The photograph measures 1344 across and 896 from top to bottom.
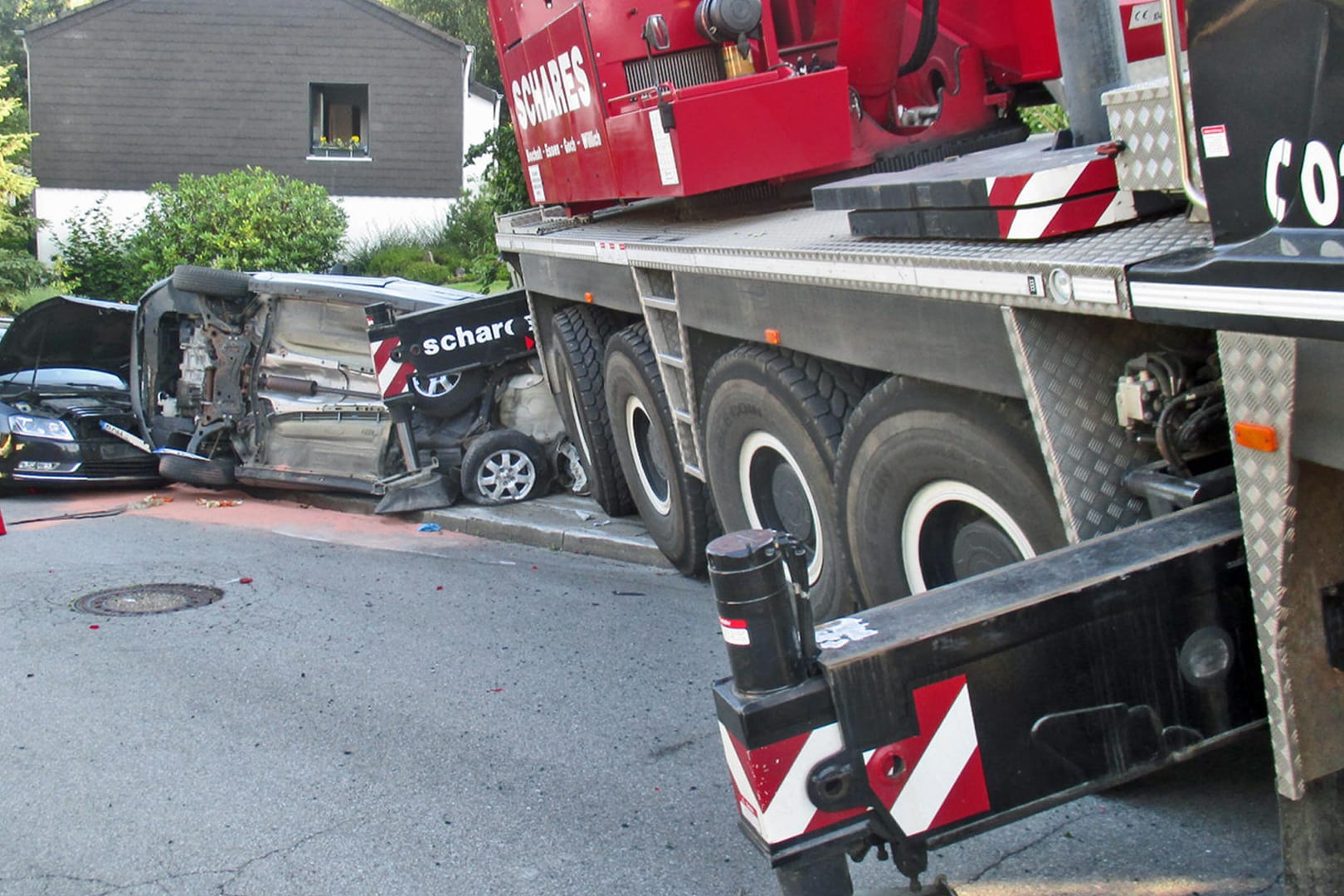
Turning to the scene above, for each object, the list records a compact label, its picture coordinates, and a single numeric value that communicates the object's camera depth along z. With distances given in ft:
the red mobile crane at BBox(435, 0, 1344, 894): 7.78
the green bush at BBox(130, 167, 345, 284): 78.33
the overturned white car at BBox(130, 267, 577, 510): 31.35
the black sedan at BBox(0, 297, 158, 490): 38.55
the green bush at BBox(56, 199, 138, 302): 93.50
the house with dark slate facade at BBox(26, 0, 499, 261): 100.12
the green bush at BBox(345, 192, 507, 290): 86.84
